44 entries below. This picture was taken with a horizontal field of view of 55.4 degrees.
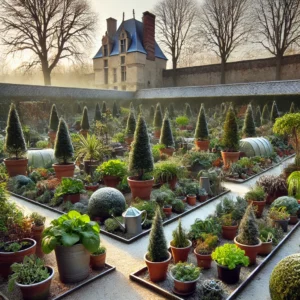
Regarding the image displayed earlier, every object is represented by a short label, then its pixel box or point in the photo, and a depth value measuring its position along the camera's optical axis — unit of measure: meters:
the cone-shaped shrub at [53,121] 16.14
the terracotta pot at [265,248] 4.63
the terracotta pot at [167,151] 11.30
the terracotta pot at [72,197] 6.90
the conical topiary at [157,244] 3.86
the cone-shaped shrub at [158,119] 17.39
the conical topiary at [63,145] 8.59
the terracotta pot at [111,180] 7.99
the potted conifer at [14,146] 9.09
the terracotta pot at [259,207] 6.20
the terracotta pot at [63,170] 8.55
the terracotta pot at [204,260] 4.18
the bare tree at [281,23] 27.82
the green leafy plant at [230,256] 3.83
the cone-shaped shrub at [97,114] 20.45
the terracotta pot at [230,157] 10.16
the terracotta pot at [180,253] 4.24
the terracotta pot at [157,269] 3.86
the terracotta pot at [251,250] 4.28
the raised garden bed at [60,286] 3.67
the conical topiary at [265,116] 18.49
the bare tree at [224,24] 30.80
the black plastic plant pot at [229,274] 3.85
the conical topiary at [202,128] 12.26
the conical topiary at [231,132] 10.12
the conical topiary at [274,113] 17.86
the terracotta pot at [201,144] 12.22
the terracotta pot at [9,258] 3.89
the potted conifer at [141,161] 7.01
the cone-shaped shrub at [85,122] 17.34
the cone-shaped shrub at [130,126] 14.72
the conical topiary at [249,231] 4.35
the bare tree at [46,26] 25.88
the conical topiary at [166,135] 11.36
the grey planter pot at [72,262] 3.86
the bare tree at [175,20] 34.91
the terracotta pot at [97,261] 4.24
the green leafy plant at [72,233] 3.77
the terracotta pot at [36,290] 3.43
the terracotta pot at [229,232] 5.16
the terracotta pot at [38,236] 4.55
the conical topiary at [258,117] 19.14
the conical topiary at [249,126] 13.84
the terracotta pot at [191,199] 7.04
